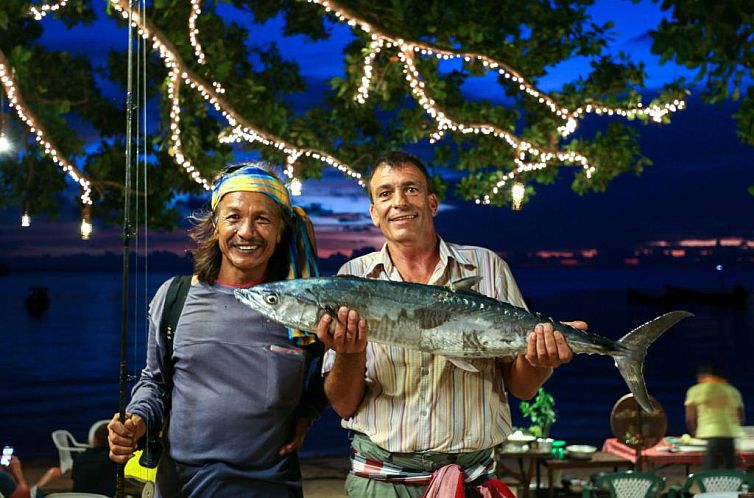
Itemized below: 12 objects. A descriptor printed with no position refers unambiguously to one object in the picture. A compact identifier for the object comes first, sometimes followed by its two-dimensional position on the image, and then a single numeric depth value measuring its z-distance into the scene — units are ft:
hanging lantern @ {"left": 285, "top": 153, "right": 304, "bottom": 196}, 29.66
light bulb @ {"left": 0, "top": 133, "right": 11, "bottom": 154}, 24.40
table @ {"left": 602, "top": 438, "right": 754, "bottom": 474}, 30.40
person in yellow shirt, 27.73
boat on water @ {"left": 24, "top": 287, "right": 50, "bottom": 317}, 107.51
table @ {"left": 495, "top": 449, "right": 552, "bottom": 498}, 29.66
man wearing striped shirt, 8.70
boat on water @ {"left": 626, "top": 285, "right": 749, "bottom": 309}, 168.25
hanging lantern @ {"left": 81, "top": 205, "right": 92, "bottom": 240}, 26.99
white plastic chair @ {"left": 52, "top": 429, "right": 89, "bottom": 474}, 31.28
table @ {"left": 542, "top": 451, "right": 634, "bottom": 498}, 29.22
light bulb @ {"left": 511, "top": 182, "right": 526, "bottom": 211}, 30.35
